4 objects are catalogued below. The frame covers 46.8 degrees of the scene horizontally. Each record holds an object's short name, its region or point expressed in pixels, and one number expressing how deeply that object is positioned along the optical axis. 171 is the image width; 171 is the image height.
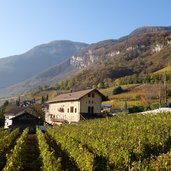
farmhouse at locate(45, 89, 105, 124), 42.01
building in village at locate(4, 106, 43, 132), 45.03
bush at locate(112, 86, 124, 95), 82.26
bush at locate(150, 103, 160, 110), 46.67
